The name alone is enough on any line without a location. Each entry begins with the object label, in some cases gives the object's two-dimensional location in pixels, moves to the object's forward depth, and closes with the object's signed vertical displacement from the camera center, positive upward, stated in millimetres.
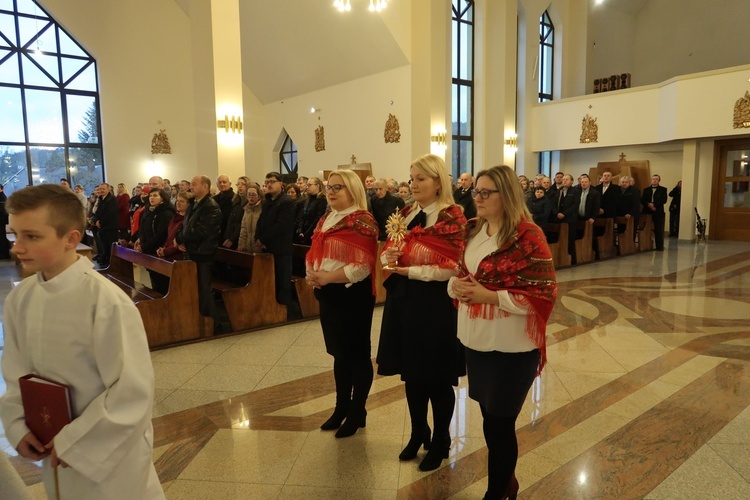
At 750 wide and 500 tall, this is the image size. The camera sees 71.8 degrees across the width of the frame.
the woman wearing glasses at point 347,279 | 2678 -456
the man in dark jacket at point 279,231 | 5289 -417
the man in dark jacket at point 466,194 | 6305 -76
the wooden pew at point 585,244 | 8992 -994
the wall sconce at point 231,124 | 9258 +1205
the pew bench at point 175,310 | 4547 -1051
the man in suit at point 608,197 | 9891 -202
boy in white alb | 1265 -410
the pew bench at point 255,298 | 4992 -1048
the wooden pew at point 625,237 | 9953 -978
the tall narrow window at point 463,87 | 14688 +2899
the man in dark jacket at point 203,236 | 4840 -415
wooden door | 12172 -166
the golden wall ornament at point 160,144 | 14250 +1305
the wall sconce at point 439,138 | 12170 +1175
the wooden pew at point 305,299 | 5484 -1148
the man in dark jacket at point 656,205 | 10797 -396
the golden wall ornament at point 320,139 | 15048 +1474
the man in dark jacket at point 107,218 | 9156 -460
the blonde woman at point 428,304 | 2365 -538
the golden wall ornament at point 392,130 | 12570 +1426
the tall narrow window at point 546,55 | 16703 +4274
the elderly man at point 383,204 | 6195 -180
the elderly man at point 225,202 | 6285 -135
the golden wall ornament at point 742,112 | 10734 +1519
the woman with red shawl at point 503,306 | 1922 -442
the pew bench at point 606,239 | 9469 -969
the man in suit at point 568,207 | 8617 -338
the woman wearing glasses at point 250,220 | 5773 -330
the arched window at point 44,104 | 12727 +2255
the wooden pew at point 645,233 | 10602 -959
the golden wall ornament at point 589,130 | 14391 +1573
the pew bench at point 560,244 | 8578 -934
